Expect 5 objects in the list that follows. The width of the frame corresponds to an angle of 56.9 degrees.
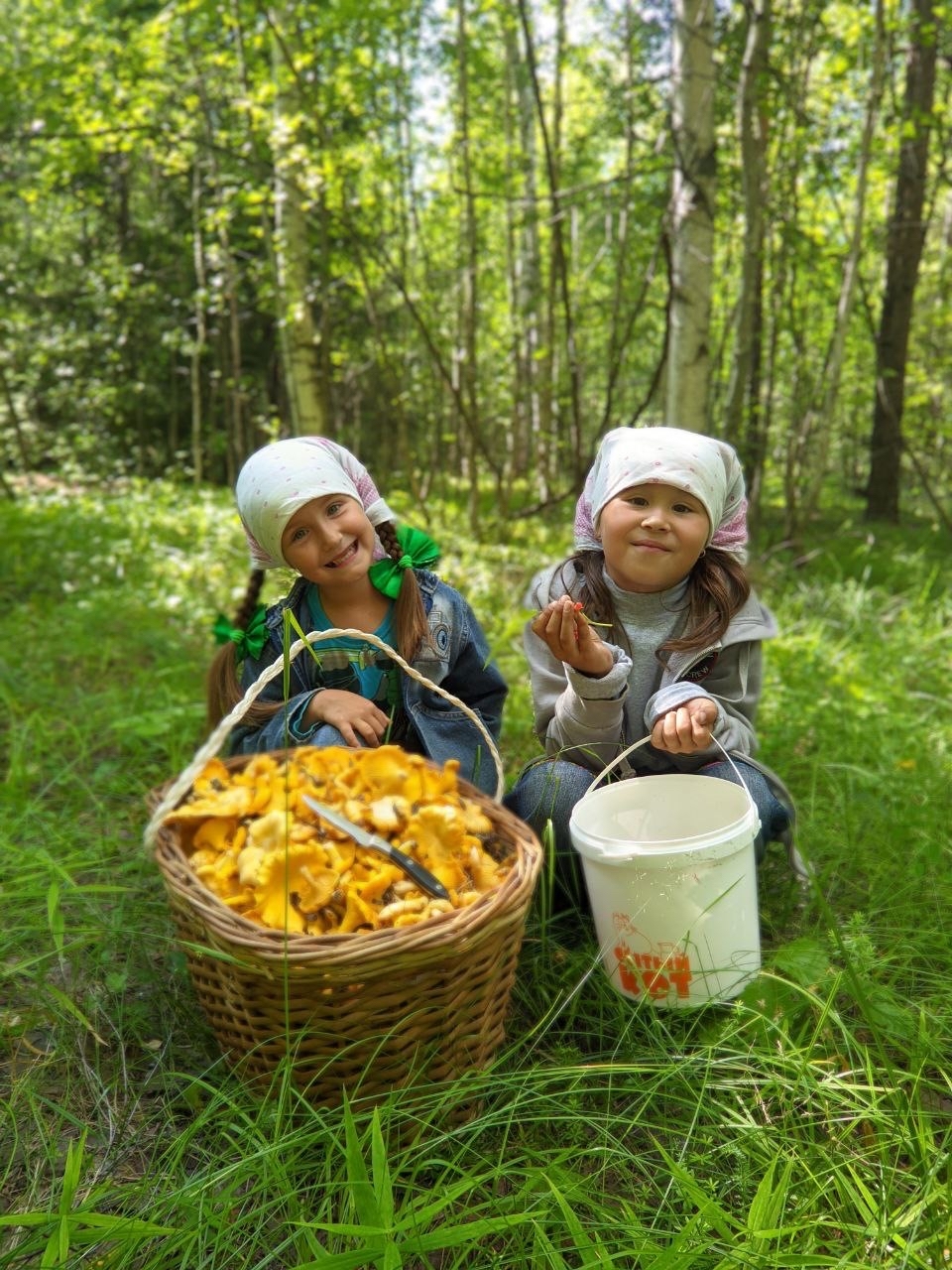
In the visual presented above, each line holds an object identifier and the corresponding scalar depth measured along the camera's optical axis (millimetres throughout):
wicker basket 1300
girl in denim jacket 1973
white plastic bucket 1562
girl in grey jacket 1866
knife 1490
